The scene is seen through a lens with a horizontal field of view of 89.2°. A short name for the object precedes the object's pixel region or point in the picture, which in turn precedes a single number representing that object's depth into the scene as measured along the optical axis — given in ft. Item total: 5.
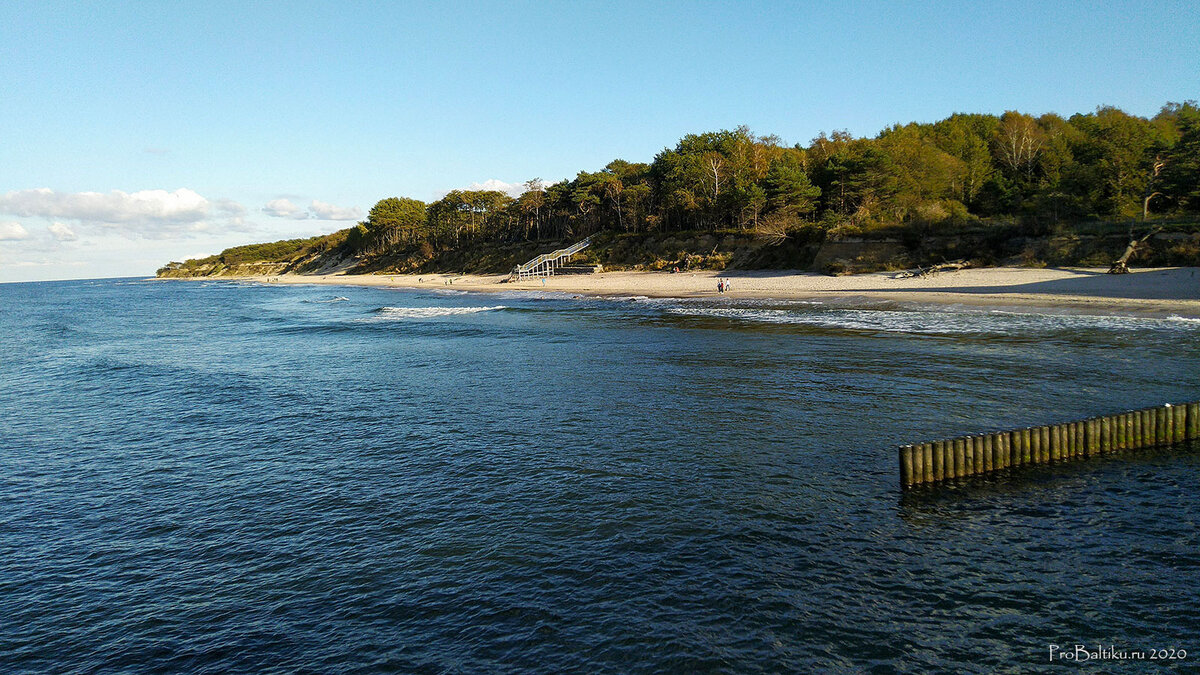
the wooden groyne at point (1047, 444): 40.88
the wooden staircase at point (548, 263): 305.53
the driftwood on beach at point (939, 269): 171.01
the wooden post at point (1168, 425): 46.44
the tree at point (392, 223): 485.97
